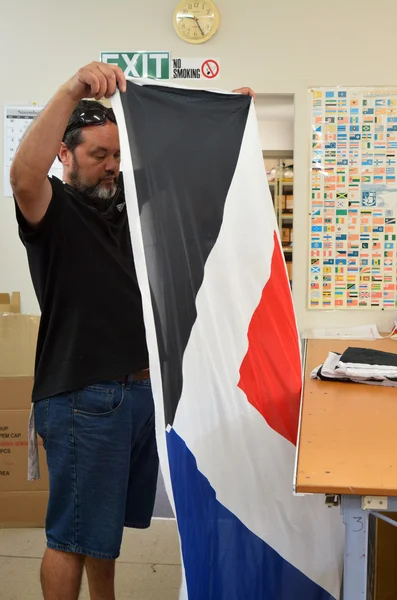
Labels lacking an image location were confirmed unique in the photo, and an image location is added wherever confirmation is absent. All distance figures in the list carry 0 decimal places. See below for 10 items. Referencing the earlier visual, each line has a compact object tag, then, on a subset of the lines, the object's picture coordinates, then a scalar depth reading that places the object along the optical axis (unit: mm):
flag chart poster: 3100
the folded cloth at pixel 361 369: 2020
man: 1572
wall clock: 3018
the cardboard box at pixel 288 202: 3732
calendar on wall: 3125
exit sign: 3066
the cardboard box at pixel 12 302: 3105
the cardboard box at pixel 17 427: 2848
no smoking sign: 3074
